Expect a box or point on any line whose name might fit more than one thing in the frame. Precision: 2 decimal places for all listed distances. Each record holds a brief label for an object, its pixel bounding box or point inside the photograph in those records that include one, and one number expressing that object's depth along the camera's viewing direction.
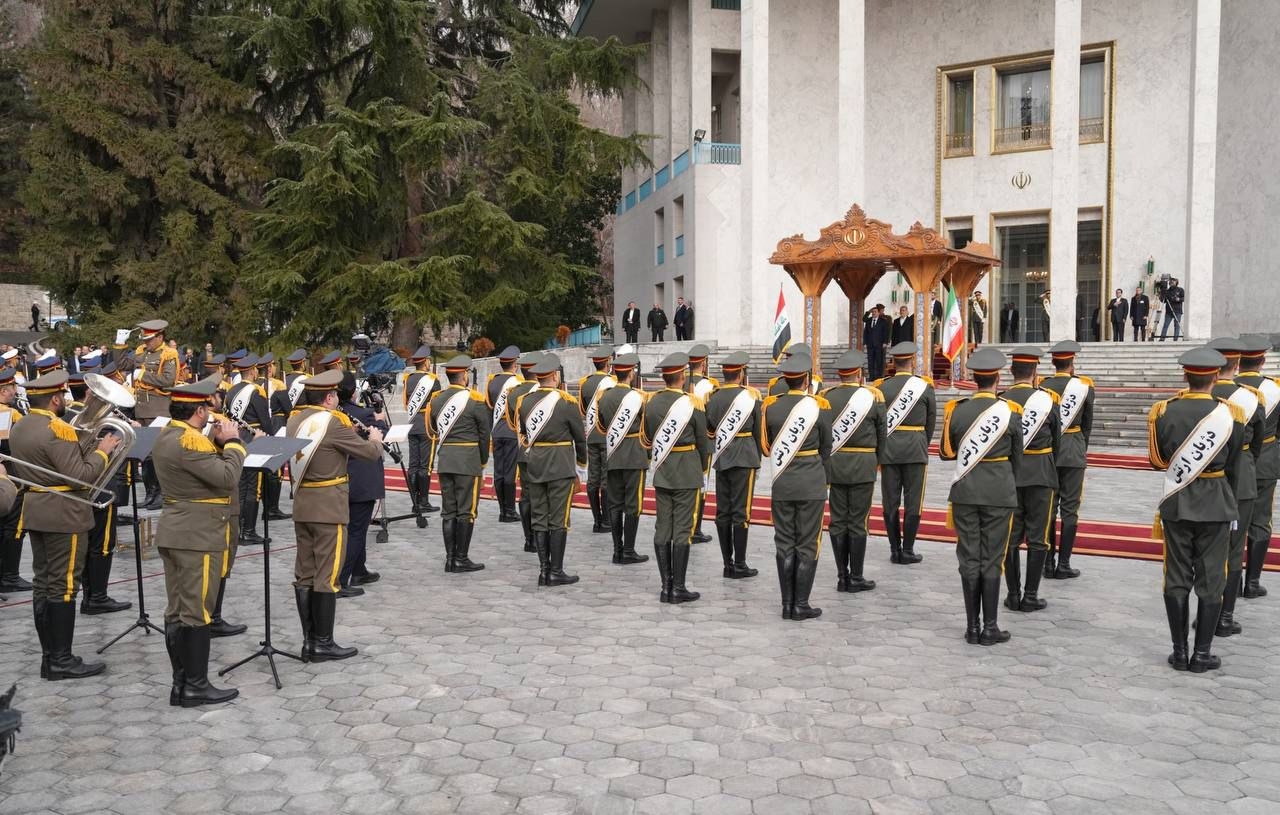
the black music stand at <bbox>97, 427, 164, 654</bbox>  6.61
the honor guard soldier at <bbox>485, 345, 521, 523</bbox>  10.83
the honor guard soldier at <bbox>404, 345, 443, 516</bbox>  10.73
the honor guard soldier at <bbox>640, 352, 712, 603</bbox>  7.98
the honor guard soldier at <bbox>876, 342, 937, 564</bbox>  9.19
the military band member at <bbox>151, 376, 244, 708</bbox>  5.73
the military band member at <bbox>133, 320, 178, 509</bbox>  11.50
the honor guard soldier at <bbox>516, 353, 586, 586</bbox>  8.66
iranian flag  20.12
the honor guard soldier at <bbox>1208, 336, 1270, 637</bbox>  6.63
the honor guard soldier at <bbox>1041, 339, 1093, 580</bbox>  8.38
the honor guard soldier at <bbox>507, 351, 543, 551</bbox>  10.05
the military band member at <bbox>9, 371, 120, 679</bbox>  6.29
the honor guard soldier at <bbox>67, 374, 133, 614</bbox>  7.55
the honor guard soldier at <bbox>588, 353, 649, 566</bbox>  8.85
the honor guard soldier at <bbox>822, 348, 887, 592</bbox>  8.37
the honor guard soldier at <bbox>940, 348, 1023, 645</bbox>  6.81
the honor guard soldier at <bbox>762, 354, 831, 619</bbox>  7.48
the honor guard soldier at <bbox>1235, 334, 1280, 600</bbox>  7.38
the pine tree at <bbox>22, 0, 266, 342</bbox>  29.31
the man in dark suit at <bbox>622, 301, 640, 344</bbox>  31.17
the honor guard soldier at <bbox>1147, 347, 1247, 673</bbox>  6.20
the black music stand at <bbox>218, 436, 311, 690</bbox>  5.88
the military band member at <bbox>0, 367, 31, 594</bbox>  8.24
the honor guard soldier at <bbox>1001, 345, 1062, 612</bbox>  7.39
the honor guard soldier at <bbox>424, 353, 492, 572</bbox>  9.13
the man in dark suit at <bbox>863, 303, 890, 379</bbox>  21.11
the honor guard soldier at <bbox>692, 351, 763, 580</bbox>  8.38
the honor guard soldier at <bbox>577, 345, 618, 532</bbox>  9.91
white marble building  26.28
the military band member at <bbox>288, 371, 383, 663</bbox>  6.56
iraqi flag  20.05
